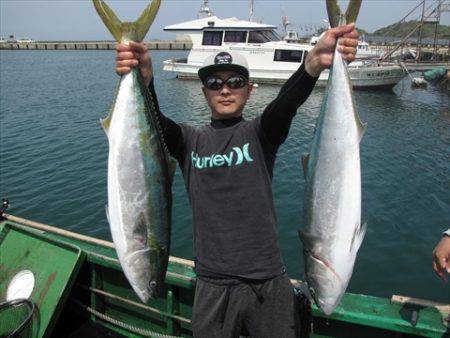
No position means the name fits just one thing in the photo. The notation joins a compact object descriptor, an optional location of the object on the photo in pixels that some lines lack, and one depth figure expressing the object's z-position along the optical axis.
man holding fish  2.61
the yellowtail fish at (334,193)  2.39
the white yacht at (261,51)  27.44
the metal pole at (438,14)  28.91
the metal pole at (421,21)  29.00
